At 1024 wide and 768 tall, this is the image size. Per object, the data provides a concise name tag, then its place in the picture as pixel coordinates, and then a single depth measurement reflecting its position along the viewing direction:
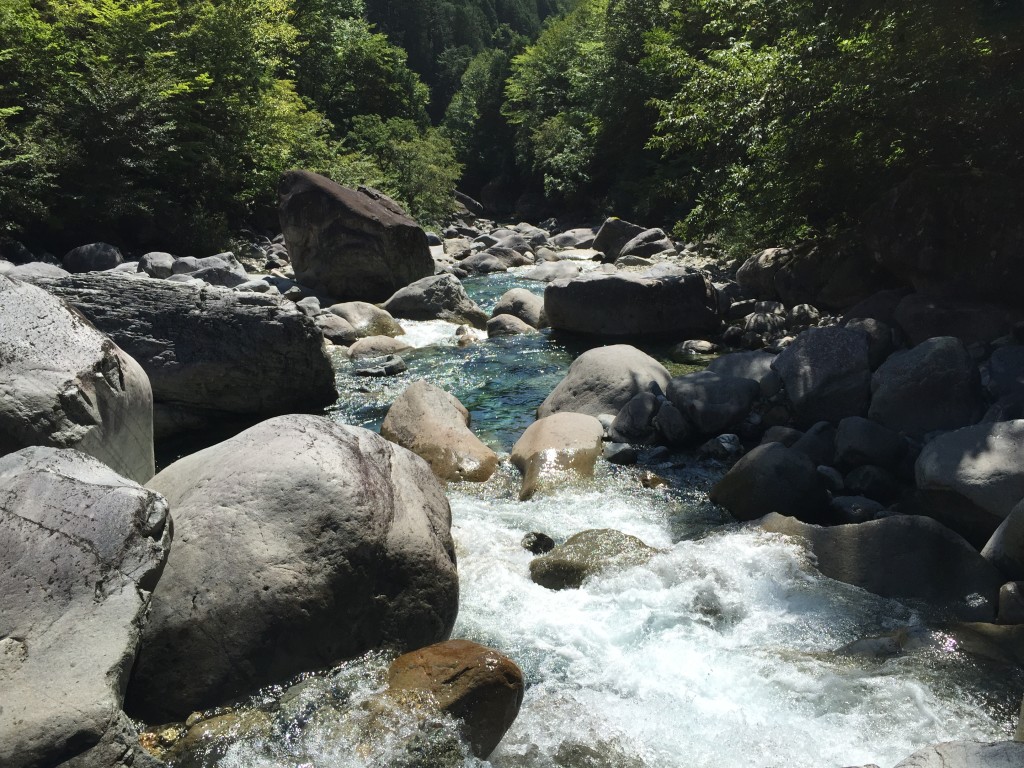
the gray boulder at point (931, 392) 7.94
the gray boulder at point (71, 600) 3.49
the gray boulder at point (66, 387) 4.91
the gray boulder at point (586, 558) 5.93
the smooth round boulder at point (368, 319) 13.60
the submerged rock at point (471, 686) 4.27
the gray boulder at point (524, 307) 14.34
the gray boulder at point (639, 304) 12.88
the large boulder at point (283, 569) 4.32
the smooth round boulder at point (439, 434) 8.18
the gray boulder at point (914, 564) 5.48
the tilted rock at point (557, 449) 7.93
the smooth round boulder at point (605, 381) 9.48
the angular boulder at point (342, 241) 15.84
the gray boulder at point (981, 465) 5.87
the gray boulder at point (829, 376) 8.59
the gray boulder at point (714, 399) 8.82
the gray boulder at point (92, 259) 15.64
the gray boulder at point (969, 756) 3.29
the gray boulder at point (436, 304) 14.76
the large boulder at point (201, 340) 8.74
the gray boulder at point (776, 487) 6.96
